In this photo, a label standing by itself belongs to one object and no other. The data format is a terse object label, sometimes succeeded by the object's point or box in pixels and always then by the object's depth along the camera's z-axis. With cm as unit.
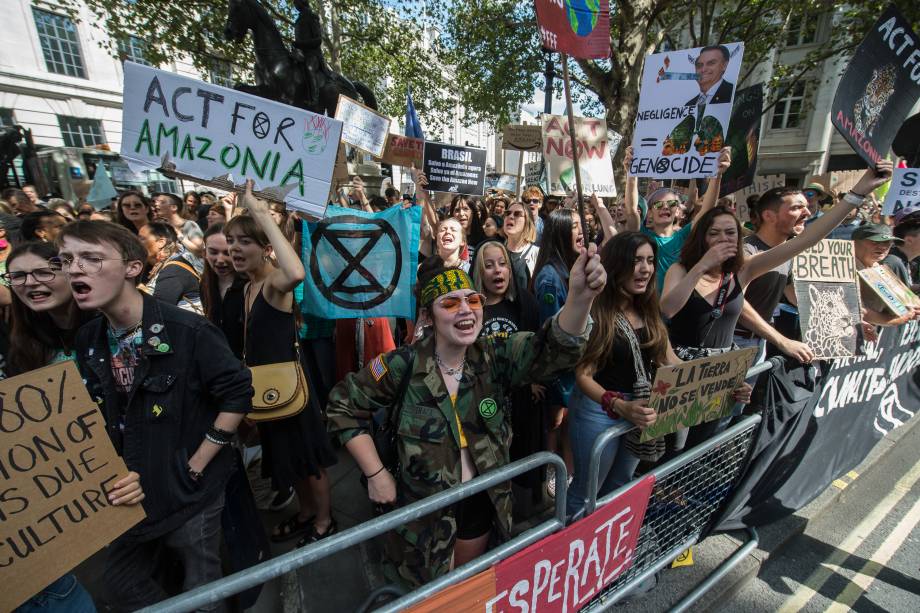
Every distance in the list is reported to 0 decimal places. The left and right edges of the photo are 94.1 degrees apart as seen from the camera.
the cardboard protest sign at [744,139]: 423
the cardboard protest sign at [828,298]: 263
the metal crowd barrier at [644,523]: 110
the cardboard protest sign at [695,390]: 189
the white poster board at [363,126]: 440
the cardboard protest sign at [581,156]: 449
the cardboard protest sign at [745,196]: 752
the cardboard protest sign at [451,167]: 563
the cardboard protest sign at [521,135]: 780
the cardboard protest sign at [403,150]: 557
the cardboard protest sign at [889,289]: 298
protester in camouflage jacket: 175
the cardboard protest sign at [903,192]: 482
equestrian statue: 554
